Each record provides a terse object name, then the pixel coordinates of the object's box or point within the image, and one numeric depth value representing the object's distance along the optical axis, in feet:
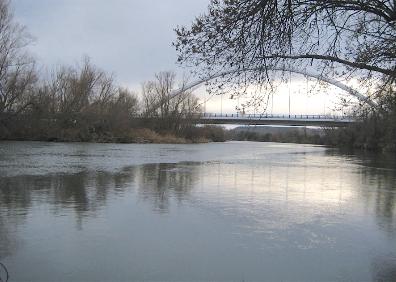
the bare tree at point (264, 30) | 24.79
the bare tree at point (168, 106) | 295.07
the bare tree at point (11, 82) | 167.63
